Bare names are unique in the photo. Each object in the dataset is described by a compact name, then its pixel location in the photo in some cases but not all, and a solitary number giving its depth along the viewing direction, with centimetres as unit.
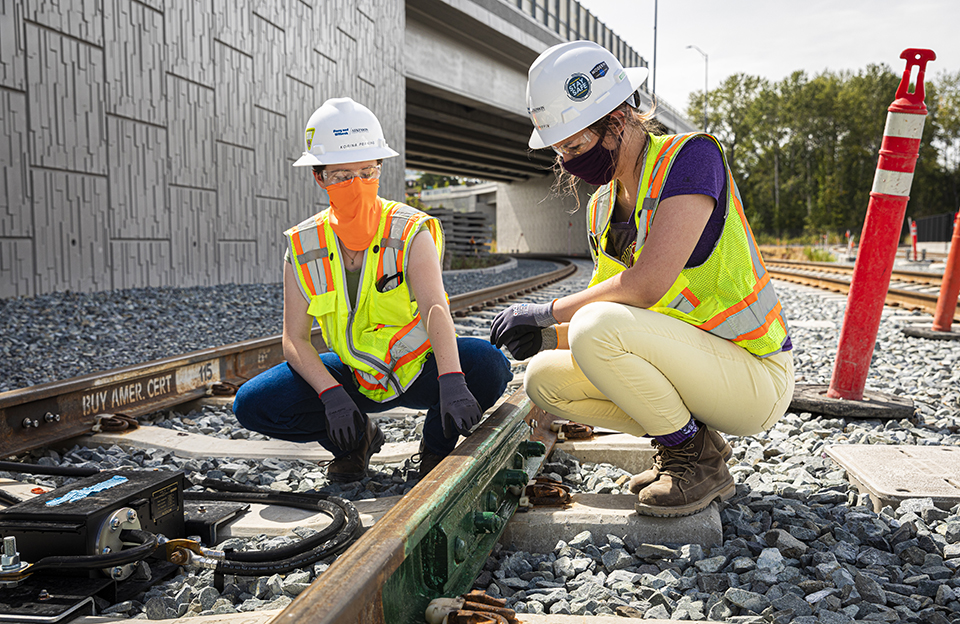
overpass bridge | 809
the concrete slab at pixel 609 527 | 214
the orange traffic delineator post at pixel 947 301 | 676
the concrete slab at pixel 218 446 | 318
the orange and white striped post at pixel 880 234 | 358
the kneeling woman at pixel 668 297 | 217
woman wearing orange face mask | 271
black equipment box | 182
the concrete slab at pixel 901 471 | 236
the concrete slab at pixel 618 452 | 288
